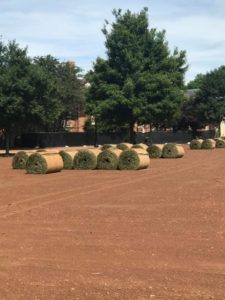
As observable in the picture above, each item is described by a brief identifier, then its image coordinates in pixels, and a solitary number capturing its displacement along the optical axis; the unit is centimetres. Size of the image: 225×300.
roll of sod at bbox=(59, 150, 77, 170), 2653
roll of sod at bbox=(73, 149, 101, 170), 2592
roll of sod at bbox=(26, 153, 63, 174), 2353
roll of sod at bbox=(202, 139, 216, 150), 5134
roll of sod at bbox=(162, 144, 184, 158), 3575
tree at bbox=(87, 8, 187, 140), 5206
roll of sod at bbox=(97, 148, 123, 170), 2566
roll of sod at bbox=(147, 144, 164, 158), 3603
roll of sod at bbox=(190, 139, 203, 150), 5162
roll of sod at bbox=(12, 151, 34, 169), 2639
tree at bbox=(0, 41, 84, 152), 3897
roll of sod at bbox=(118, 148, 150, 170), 2525
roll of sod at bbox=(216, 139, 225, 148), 5389
